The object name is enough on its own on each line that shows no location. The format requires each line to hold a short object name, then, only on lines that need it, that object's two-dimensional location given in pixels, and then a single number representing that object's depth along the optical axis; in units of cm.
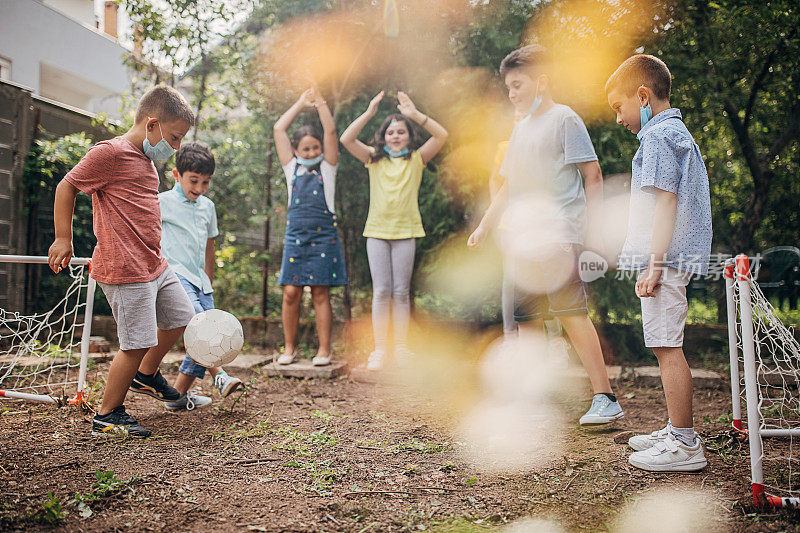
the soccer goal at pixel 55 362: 311
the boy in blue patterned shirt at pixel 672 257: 219
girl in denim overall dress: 420
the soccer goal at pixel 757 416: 181
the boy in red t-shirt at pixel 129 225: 269
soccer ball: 287
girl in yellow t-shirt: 415
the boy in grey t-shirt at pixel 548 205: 288
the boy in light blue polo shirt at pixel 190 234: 335
